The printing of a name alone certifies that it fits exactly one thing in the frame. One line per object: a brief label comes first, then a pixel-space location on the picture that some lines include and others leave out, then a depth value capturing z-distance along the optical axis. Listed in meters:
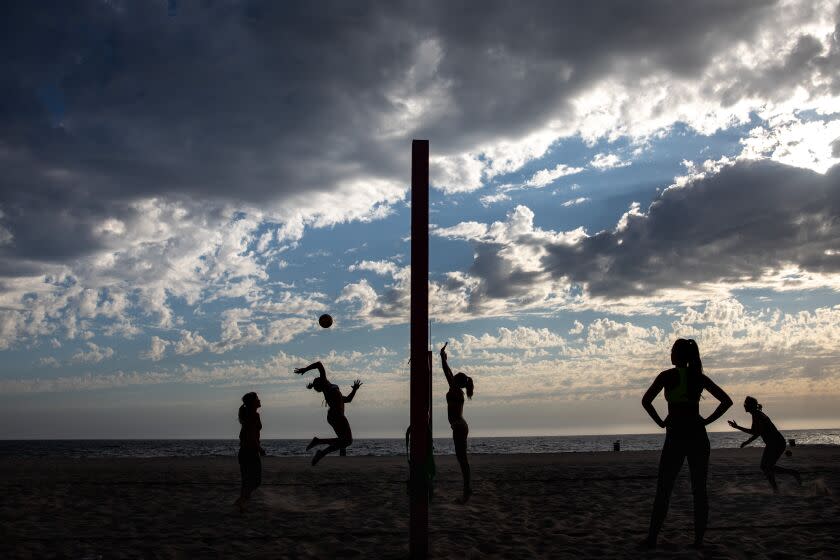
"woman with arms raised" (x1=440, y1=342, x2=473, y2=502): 10.42
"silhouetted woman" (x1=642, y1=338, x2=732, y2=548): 6.67
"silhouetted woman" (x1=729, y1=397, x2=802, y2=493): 11.20
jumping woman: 10.66
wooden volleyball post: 6.70
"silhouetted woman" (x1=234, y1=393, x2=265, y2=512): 10.40
